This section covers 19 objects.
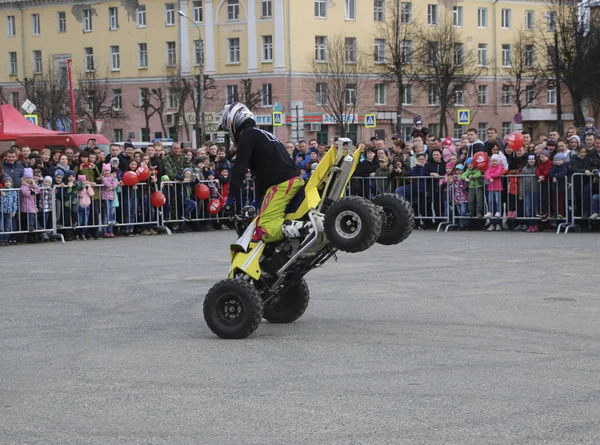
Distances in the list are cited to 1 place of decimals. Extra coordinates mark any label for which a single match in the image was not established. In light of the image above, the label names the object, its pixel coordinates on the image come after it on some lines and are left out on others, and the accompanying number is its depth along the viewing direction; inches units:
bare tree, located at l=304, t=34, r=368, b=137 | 2844.5
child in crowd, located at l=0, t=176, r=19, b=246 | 848.9
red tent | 1428.3
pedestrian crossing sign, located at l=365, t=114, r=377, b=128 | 1982.0
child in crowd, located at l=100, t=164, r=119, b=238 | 901.8
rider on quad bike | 391.5
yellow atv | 374.3
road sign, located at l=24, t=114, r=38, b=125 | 1634.1
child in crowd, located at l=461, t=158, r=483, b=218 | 890.1
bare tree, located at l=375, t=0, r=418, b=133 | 2657.5
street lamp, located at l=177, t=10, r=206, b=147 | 2502.7
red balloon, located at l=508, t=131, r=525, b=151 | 883.4
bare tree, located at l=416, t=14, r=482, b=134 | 2711.9
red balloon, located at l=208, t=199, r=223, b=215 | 950.2
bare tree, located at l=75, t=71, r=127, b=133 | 2925.7
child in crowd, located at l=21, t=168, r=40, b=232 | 858.8
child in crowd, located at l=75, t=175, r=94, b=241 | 886.4
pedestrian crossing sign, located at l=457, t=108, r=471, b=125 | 1486.2
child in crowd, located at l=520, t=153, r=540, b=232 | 860.6
